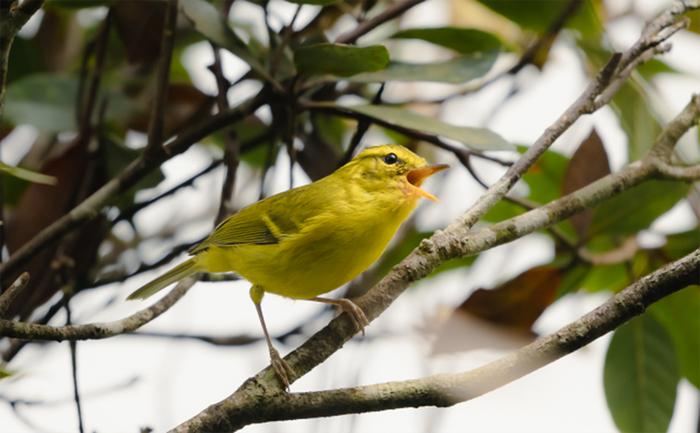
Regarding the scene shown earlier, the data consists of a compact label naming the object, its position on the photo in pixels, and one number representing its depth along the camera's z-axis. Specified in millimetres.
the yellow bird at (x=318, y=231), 4836
